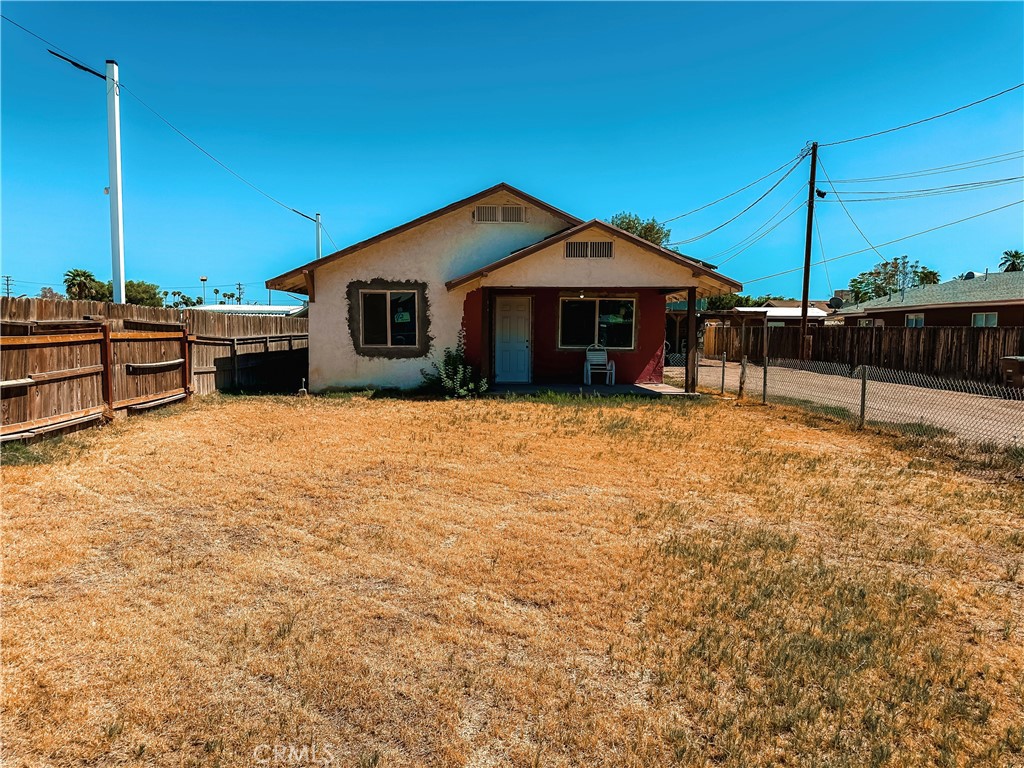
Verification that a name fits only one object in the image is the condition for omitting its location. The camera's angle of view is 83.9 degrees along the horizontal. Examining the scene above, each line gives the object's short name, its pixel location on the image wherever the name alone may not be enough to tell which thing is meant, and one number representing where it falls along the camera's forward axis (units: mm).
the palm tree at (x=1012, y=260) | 63156
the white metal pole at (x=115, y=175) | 12781
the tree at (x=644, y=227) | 39531
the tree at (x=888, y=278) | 68188
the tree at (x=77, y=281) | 47312
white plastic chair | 14766
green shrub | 13234
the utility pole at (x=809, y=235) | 23562
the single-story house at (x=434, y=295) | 13969
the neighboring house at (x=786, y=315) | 31781
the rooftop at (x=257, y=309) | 33988
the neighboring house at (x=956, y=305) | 21234
